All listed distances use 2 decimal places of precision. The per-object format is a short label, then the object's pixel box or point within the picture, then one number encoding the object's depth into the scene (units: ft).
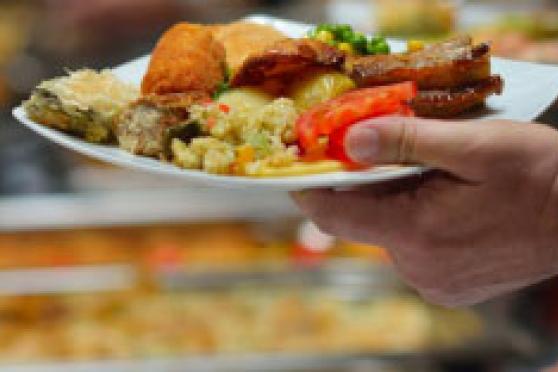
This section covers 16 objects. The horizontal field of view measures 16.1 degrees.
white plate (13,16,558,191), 2.99
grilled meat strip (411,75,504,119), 3.19
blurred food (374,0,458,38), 5.81
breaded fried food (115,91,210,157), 3.12
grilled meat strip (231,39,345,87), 3.21
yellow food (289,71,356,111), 3.20
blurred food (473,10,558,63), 5.20
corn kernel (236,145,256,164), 3.06
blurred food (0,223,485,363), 5.53
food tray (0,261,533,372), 5.23
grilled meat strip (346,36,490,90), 3.20
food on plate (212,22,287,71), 3.41
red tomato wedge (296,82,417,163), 3.07
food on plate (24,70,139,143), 3.17
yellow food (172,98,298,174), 3.05
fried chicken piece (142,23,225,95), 3.27
